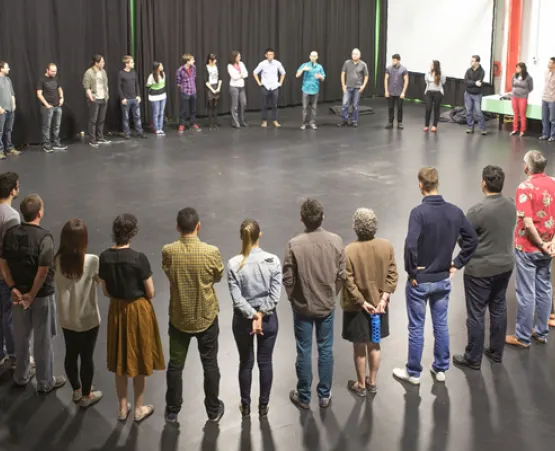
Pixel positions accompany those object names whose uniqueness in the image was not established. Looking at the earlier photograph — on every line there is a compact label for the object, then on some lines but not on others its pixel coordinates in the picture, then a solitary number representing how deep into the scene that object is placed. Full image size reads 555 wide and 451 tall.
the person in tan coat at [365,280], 4.42
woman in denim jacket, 4.20
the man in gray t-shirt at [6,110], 10.35
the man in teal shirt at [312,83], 13.02
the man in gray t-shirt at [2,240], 4.68
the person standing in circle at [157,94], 12.25
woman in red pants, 12.31
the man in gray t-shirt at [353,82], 13.25
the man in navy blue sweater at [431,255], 4.58
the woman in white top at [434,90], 12.50
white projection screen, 14.23
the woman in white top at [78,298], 4.30
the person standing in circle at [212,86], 12.81
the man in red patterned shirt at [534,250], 5.09
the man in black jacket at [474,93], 12.80
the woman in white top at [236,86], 12.98
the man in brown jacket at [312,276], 4.32
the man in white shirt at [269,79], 13.16
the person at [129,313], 4.19
